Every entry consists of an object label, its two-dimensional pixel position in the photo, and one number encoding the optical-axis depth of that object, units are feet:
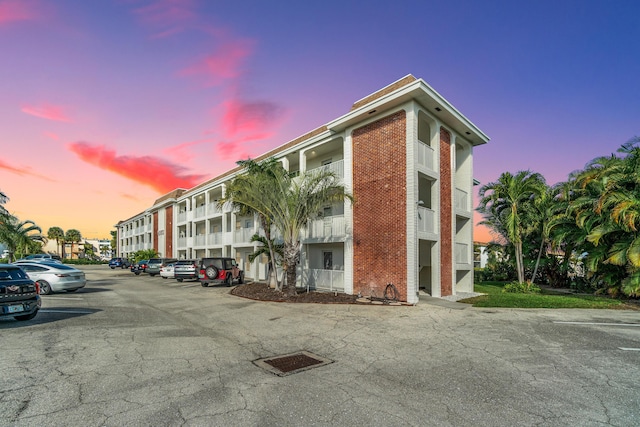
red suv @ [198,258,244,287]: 68.74
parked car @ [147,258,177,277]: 103.61
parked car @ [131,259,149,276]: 109.60
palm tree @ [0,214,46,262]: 124.16
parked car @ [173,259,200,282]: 80.94
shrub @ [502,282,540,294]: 61.72
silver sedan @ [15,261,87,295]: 52.16
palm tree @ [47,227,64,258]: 279.08
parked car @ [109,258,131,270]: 161.99
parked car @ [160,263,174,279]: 90.48
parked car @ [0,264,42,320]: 28.35
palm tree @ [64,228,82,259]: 286.66
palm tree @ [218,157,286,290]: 53.42
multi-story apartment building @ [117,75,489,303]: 48.16
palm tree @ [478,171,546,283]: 64.59
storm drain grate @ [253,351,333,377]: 19.34
